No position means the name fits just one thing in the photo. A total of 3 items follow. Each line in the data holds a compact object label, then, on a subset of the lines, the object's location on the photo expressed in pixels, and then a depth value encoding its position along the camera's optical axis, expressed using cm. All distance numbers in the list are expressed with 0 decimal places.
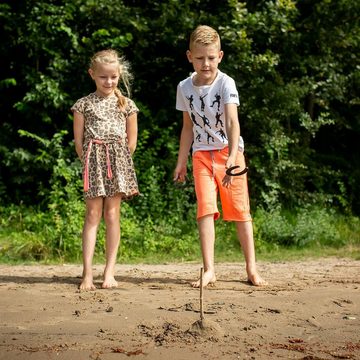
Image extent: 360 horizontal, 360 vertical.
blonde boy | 564
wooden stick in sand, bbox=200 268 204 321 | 408
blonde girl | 573
